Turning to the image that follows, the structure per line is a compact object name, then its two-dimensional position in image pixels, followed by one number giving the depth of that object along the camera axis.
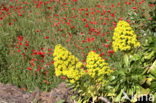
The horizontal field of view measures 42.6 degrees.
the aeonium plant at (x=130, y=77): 2.20
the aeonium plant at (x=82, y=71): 2.87
